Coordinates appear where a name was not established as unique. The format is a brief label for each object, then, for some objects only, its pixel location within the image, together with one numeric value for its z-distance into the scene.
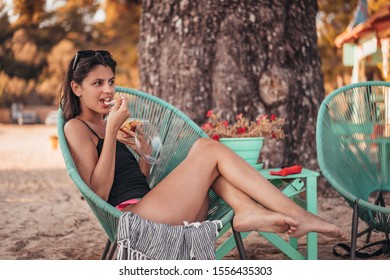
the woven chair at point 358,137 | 2.32
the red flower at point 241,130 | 2.28
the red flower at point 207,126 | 2.33
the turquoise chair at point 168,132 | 2.12
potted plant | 2.21
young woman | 1.83
